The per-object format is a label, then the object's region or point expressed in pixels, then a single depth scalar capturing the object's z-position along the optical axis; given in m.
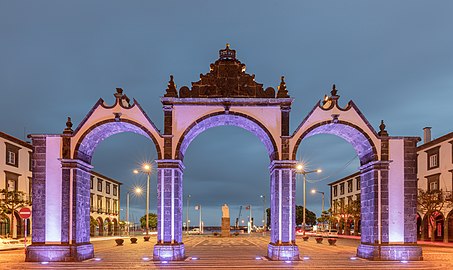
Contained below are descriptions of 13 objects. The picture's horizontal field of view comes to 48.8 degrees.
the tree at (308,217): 116.22
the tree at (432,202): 44.31
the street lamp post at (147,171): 42.24
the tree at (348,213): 65.38
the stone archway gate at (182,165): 24.06
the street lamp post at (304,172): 50.97
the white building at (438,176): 45.59
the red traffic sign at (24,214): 25.33
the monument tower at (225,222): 56.97
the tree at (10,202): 41.84
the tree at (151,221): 99.88
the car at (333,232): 80.31
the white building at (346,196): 71.66
